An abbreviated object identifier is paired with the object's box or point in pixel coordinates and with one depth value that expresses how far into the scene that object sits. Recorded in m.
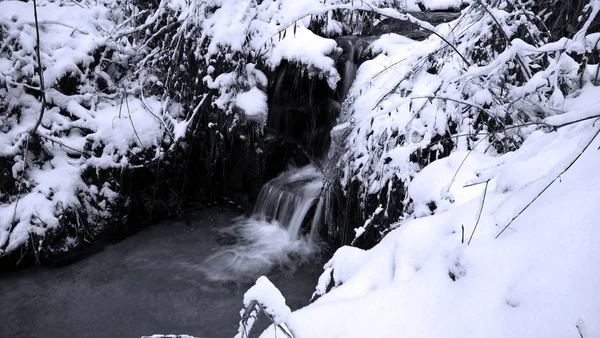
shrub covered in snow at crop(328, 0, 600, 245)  2.01
